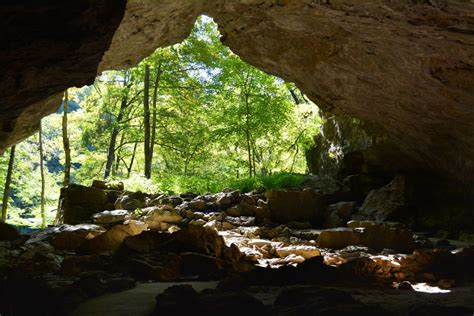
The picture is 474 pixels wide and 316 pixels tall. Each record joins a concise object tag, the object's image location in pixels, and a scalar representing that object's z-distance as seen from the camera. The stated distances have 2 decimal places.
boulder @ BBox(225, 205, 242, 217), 11.51
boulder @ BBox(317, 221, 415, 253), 7.74
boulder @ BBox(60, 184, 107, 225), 10.30
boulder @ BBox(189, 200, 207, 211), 11.84
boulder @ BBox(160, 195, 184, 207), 11.89
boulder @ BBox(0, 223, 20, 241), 7.51
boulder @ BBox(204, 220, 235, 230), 9.95
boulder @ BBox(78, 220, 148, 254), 6.71
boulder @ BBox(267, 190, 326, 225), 11.39
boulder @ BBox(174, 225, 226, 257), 6.32
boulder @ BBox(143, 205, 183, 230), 9.17
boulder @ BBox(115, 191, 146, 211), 10.86
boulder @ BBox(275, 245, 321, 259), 6.85
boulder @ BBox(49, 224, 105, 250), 6.97
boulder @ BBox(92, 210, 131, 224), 9.11
